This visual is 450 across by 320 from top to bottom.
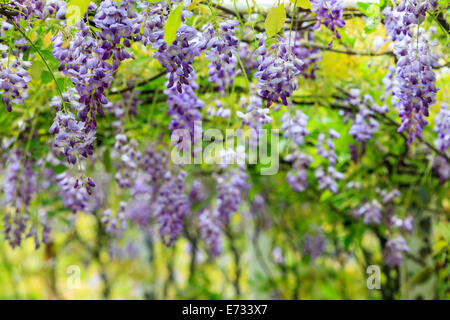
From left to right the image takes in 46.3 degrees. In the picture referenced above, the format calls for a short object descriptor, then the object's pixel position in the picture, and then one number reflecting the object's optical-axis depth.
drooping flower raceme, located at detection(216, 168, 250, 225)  2.67
